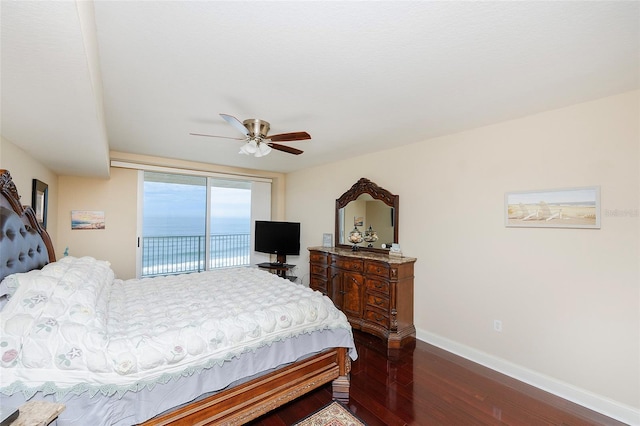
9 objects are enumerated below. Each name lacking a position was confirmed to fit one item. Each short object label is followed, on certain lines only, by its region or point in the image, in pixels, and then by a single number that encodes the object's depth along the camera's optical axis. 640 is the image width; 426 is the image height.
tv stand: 4.84
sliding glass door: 4.71
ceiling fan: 2.47
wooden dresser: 3.18
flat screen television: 5.06
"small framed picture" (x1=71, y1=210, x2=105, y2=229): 3.84
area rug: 1.91
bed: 1.31
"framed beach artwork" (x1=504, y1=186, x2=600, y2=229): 2.21
